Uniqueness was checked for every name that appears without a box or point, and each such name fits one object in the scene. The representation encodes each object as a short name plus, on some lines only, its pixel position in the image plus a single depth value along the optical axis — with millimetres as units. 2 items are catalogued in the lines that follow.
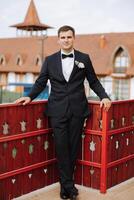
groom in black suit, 5311
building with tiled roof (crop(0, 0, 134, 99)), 40793
